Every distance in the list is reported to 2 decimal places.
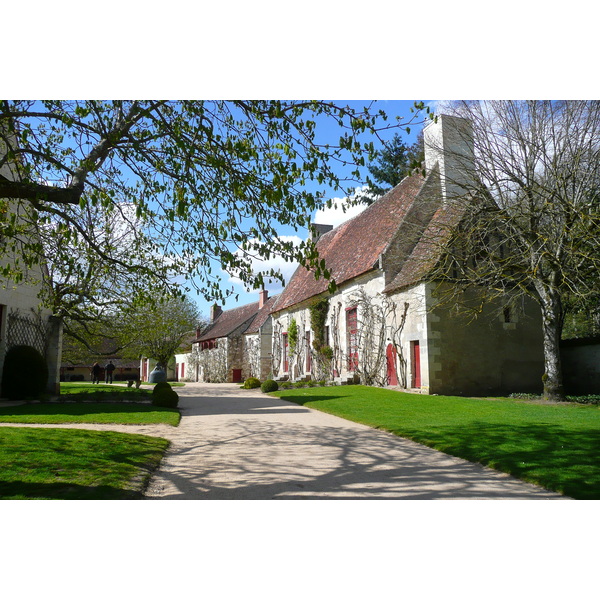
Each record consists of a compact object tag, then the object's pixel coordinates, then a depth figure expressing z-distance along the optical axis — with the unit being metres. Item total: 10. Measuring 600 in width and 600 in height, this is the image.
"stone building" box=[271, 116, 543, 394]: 15.02
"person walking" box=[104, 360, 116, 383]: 29.72
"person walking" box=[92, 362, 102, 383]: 28.98
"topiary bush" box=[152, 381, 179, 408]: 13.76
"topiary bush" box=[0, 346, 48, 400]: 14.48
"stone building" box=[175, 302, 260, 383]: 35.66
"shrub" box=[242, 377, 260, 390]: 25.02
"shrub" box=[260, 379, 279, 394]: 21.05
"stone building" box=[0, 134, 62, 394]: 14.84
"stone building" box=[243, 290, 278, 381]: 31.59
